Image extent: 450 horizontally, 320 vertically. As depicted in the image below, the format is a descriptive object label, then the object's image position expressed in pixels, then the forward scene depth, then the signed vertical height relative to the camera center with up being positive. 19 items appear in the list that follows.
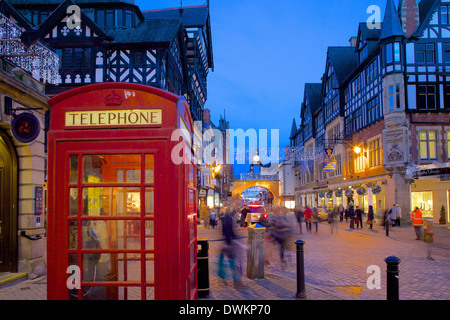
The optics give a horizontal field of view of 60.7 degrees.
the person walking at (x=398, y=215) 24.31 -1.96
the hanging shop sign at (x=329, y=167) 31.97 +1.52
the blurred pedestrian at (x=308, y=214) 22.09 -1.68
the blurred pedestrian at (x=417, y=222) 15.76 -1.59
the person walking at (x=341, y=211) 32.54 -2.29
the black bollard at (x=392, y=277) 4.51 -1.09
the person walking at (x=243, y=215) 23.36 -1.80
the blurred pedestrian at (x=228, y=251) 10.23 -1.90
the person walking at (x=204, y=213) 27.27 -1.87
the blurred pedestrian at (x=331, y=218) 21.95 -1.89
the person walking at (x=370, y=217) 23.20 -1.97
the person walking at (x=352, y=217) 24.27 -2.03
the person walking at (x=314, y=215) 24.27 -1.89
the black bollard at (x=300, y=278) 7.06 -1.72
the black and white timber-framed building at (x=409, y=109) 26.20 +5.29
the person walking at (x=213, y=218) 26.27 -2.14
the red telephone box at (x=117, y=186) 3.57 +0.01
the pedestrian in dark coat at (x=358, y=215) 24.12 -1.90
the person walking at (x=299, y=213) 23.46 -1.69
